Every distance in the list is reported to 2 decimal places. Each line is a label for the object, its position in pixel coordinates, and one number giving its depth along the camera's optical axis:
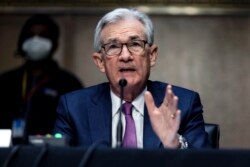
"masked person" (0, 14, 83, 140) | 7.45
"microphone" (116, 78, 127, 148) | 3.97
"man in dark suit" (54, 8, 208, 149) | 4.69
